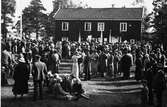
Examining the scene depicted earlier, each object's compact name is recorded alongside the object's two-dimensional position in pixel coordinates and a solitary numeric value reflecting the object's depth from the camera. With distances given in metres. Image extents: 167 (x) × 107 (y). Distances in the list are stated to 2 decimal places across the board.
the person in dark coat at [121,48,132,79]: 20.12
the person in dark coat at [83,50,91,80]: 19.64
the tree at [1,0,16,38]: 50.91
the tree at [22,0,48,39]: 54.81
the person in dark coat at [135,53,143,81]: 18.79
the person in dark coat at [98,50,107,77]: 21.07
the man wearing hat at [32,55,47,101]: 13.18
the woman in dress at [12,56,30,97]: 13.34
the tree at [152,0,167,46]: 33.12
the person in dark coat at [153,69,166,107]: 11.67
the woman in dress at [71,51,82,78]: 18.66
